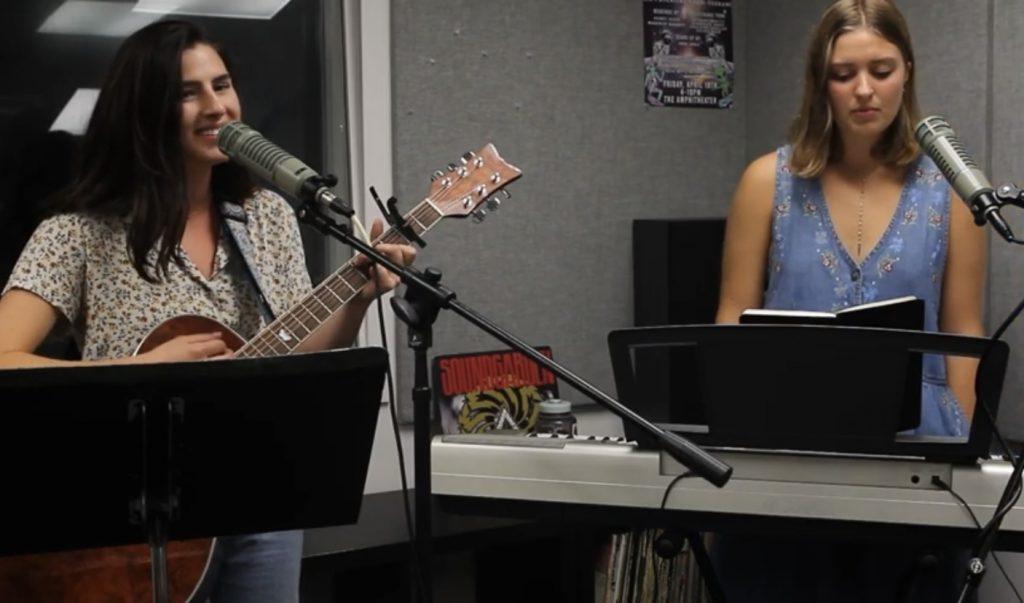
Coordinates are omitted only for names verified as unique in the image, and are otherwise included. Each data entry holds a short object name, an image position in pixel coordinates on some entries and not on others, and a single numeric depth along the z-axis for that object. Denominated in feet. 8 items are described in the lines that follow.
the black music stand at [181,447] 10.44
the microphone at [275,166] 11.24
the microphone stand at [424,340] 11.01
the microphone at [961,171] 10.67
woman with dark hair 12.91
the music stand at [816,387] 10.97
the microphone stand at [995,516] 10.47
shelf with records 17.98
